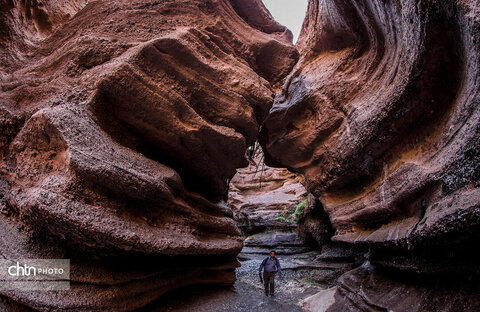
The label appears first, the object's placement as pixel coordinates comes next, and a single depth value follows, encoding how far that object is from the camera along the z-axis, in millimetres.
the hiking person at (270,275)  6043
